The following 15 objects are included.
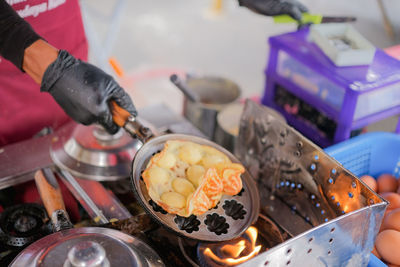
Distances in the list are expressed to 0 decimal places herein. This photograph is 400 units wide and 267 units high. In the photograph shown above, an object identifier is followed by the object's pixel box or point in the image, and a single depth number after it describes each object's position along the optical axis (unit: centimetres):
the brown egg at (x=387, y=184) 152
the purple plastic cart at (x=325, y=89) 152
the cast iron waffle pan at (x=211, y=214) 109
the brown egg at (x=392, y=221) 132
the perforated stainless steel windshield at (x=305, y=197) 98
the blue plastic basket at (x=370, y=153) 144
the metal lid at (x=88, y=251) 85
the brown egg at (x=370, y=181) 150
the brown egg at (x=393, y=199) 144
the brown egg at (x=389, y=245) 125
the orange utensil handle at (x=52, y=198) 108
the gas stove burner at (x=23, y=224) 112
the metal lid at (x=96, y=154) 137
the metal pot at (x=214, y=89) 206
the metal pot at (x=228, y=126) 162
